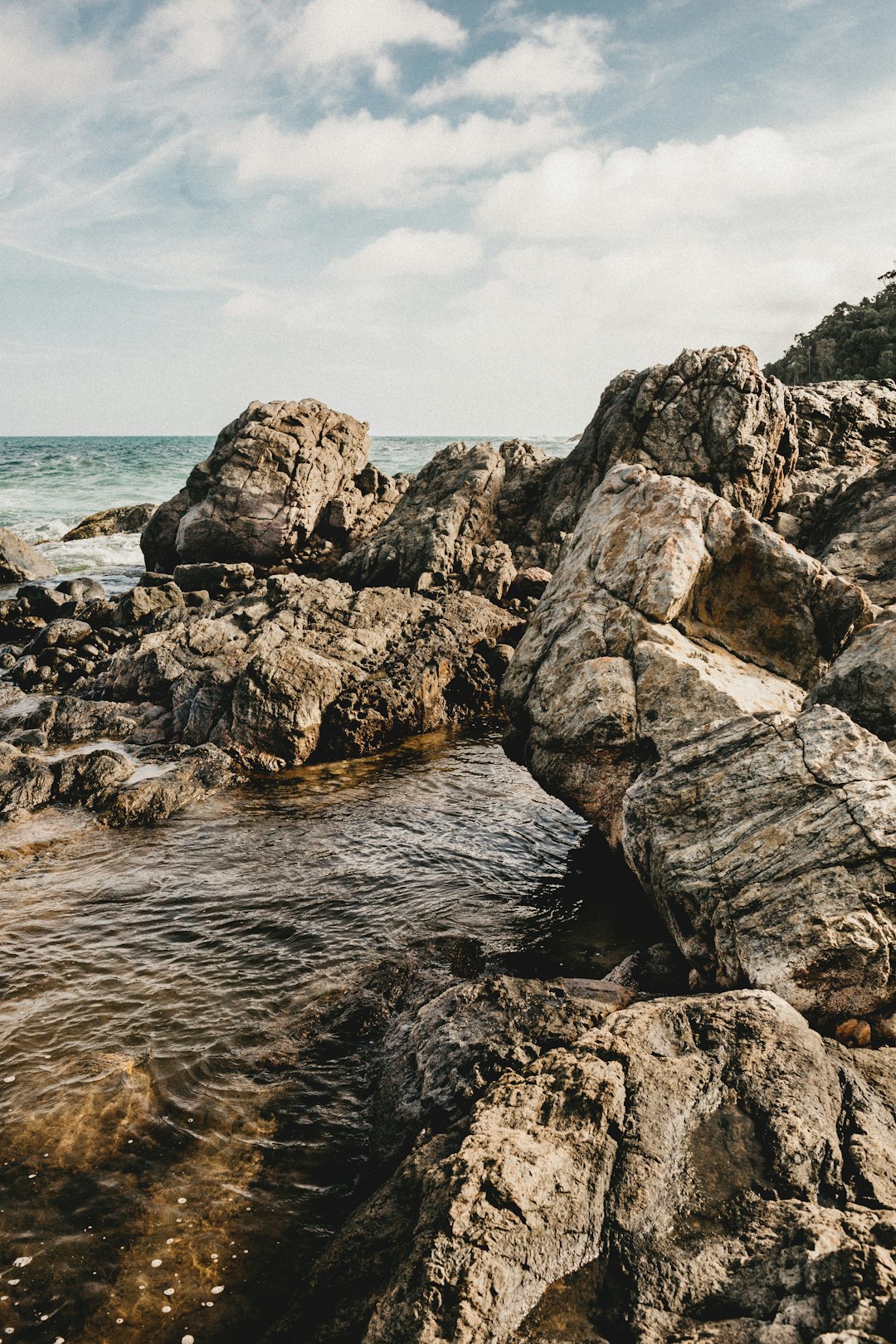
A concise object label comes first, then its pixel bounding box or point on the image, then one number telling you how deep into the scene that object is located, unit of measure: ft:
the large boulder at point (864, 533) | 50.78
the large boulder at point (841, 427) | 80.48
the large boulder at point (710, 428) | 72.43
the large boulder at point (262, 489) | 102.12
